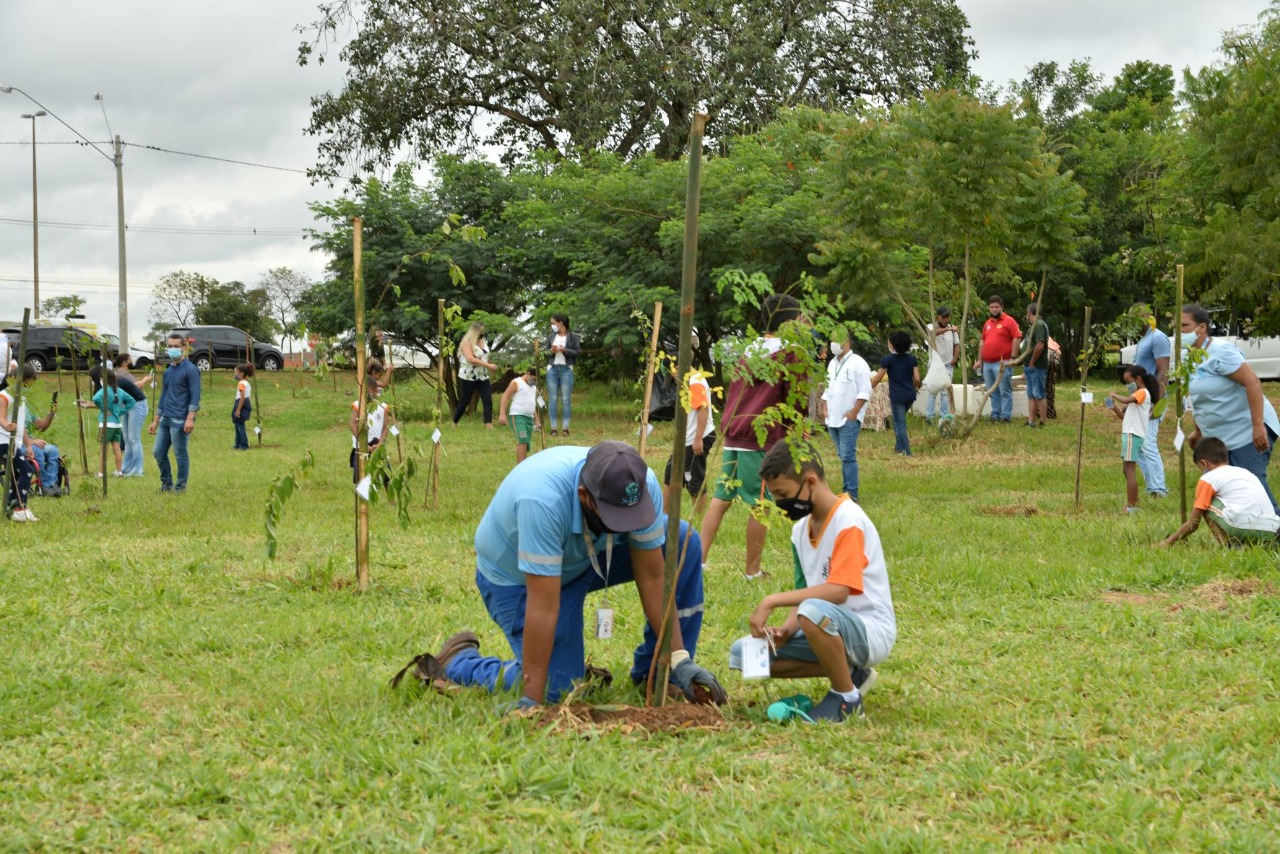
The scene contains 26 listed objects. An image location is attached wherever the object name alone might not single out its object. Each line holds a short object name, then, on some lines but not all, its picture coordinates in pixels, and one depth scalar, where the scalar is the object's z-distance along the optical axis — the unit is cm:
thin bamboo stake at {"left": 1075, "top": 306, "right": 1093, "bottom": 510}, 1112
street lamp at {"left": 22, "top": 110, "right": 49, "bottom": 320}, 4334
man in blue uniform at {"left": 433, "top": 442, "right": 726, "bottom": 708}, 463
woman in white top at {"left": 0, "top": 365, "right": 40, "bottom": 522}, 1119
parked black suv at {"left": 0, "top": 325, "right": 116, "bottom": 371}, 3524
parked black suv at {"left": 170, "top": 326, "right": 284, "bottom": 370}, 4178
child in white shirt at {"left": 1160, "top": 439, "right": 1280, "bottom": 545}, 834
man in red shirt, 1855
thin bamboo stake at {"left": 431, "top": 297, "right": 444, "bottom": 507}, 1194
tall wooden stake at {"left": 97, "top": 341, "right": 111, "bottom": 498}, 1348
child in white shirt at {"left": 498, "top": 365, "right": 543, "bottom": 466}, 1332
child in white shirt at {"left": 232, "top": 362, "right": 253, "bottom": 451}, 1998
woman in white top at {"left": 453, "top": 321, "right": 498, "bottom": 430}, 1766
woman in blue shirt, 880
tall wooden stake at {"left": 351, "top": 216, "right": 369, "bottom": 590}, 727
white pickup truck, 3016
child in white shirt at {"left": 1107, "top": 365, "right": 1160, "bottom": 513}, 1091
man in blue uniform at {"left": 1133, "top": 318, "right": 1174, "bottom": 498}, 1155
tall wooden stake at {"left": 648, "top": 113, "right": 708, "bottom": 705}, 457
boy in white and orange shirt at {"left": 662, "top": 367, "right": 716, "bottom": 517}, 929
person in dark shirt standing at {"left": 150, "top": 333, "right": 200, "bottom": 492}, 1382
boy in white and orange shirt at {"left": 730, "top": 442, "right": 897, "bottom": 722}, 498
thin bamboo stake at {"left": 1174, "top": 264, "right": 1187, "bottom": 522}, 880
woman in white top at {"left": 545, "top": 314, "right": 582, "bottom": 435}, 1927
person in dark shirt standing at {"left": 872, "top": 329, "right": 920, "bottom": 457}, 1571
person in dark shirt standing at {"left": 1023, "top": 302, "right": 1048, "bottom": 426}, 1833
